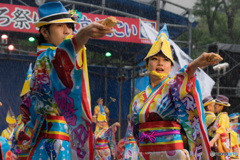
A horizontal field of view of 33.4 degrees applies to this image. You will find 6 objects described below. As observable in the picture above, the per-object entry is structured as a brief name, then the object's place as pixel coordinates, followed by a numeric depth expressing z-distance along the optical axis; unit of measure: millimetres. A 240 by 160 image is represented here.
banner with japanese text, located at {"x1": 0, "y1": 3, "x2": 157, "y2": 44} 10914
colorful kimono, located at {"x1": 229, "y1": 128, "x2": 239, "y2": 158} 10091
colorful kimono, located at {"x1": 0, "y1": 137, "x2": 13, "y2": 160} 2913
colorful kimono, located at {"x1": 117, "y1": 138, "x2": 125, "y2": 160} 11543
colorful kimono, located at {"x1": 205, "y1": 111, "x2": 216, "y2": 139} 7343
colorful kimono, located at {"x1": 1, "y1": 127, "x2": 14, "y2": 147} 10054
